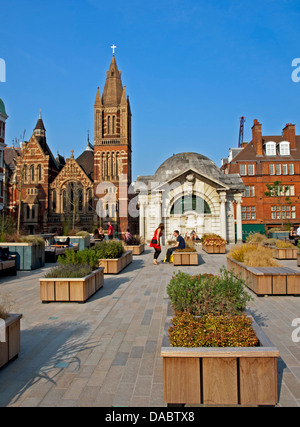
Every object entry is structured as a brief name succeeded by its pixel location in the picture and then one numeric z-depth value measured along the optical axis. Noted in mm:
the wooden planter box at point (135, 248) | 17820
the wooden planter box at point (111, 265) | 11141
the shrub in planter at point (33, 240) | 12548
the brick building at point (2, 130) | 34550
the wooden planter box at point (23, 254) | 12297
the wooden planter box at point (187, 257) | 13055
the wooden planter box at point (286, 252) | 14971
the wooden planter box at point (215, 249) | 17625
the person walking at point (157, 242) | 13656
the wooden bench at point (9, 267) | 10418
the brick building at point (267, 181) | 46625
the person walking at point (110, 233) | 21609
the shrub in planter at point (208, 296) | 4586
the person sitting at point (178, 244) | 13595
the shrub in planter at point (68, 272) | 7543
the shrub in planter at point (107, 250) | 11273
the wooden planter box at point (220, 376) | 3197
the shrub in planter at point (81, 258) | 8082
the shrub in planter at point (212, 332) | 3485
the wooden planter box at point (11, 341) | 4117
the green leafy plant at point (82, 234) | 21538
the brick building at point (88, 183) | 53188
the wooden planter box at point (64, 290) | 7348
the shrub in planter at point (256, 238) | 17844
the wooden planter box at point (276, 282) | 7875
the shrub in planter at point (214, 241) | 17688
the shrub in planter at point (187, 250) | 13320
